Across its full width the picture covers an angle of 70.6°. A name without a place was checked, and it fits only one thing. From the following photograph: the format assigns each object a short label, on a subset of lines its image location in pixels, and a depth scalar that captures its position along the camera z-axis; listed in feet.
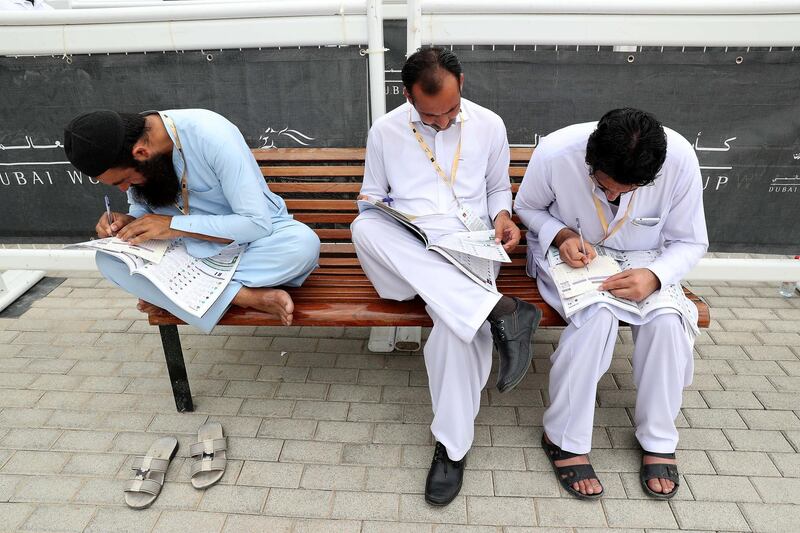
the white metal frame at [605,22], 10.46
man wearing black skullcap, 8.43
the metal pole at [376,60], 10.69
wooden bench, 8.60
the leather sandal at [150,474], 8.02
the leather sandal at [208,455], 8.32
